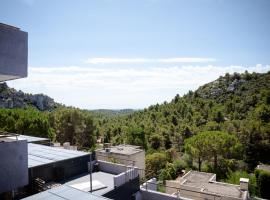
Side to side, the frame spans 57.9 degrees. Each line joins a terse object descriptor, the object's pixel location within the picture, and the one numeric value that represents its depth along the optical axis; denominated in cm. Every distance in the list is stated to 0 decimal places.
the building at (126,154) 2775
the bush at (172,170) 3409
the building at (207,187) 1861
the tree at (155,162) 3725
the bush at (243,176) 2839
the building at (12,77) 777
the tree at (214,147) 3409
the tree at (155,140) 5144
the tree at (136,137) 4838
